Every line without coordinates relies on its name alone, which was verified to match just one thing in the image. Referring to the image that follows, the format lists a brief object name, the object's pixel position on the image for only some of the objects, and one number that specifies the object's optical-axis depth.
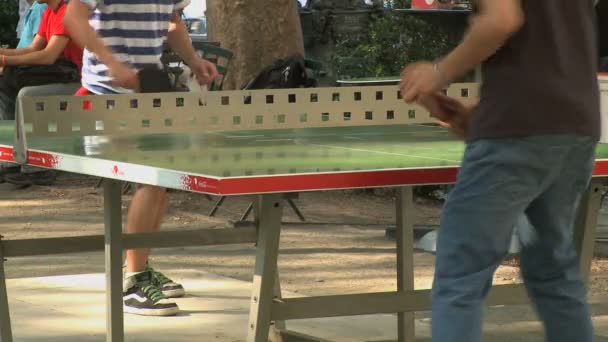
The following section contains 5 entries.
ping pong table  8.59
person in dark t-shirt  7.72
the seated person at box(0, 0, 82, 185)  18.87
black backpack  20.00
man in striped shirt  12.93
